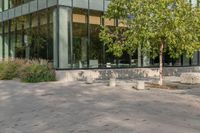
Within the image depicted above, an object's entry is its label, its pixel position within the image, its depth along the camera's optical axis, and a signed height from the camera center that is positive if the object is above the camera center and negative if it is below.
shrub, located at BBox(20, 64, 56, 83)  15.54 -0.65
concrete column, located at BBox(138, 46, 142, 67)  19.12 +0.09
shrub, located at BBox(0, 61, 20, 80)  17.13 -0.45
